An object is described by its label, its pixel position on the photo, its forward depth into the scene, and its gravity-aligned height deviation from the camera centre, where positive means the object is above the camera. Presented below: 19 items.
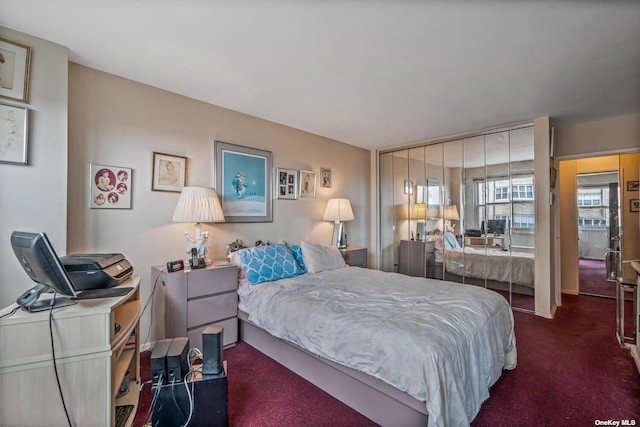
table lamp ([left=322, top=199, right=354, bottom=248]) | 4.30 +0.03
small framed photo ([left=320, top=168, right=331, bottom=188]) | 4.45 +0.62
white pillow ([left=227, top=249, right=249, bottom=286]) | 2.83 -0.53
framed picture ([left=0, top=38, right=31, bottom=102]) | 1.87 +0.99
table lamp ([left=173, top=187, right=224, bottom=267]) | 2.65 +0.05
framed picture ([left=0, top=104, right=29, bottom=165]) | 1.86 +0.55
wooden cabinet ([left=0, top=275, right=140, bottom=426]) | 1.16 -0.65
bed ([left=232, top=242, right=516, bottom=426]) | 1.50 -0.78
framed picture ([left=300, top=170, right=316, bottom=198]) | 4.08 +0.48
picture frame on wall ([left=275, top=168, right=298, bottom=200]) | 3.79 +0.45
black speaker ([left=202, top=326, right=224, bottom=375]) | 1.67 -0.82
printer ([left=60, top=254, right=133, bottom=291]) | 1.51 -0.31
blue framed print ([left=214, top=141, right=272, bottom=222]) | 3.22 +0.41
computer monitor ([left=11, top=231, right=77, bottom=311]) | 1.17 -0.23
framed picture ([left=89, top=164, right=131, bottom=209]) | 2.40 +0.26
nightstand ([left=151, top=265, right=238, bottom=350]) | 2.42 -0.77
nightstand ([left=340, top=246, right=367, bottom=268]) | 4.07 -0.59
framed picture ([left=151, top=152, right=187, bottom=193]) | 2.72 +0.44
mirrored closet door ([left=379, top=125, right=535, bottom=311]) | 3.79 +0.07
